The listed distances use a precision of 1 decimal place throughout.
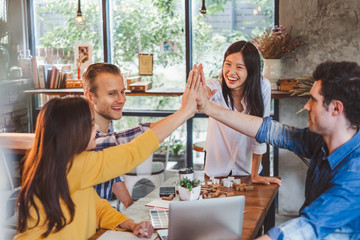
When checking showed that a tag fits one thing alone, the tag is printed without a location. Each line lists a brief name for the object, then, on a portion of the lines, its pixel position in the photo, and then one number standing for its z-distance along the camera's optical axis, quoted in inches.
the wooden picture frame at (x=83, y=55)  186.2
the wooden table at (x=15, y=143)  147.6
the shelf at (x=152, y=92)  150.9
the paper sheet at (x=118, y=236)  65.0
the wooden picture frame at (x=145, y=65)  180.7
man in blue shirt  57.9
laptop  56.6
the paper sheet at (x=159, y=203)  79.6
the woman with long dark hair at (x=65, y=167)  58.4
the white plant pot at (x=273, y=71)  153.6
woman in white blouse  101.9
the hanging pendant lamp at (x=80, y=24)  186.1
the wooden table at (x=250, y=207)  69.7
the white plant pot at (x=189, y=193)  79.0
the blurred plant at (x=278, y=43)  151.4
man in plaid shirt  85.0
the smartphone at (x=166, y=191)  85.9
